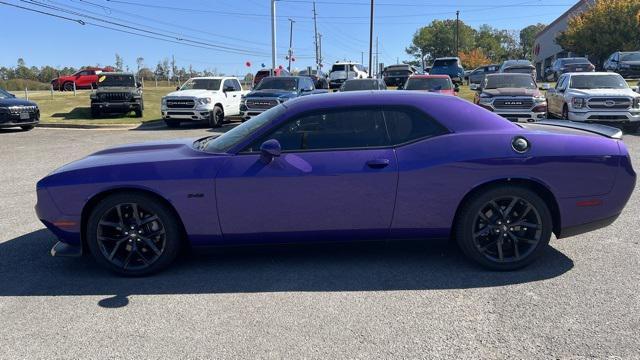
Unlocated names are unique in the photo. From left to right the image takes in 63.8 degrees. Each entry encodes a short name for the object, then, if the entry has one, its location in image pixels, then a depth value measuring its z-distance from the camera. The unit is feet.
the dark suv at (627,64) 98.37
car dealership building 184.65
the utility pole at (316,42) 289.94
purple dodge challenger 13.65
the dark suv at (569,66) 95.08
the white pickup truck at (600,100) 44.34
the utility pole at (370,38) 133.90
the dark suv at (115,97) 63.05
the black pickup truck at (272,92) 52.08
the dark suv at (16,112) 52.60
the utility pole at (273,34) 104.47
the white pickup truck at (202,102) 55.88
